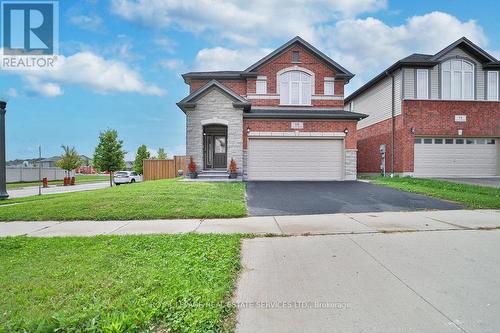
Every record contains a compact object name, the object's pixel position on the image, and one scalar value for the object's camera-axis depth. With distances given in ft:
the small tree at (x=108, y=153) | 76.84
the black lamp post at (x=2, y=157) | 42.39
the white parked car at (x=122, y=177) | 83.74
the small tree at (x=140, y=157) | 113.29
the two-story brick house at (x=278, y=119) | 49.11
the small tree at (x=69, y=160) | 103.86
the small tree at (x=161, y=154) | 143.74
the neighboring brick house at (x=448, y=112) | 55.11
